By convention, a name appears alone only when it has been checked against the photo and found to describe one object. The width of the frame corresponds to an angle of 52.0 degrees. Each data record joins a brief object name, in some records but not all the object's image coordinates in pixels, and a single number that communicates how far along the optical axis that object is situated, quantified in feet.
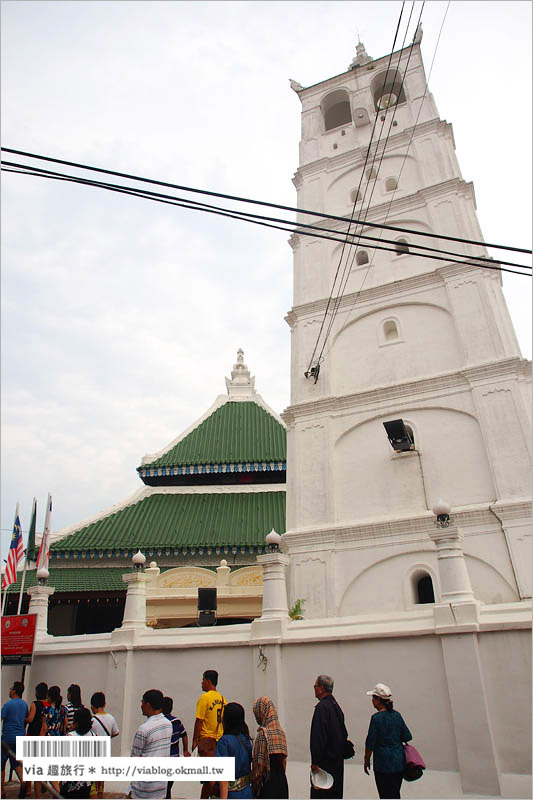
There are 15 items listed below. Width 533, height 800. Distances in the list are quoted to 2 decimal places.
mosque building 52.60
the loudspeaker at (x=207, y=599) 33.68
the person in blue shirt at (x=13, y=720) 24.31
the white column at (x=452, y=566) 26.76
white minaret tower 38.73
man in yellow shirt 20.25
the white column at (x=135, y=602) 33.27
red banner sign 34.09
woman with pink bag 17.43
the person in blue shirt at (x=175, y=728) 20.85
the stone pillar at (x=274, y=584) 30.76
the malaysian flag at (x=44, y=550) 42.78
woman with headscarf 16.08
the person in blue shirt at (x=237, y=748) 15.37
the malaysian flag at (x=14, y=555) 43.70
